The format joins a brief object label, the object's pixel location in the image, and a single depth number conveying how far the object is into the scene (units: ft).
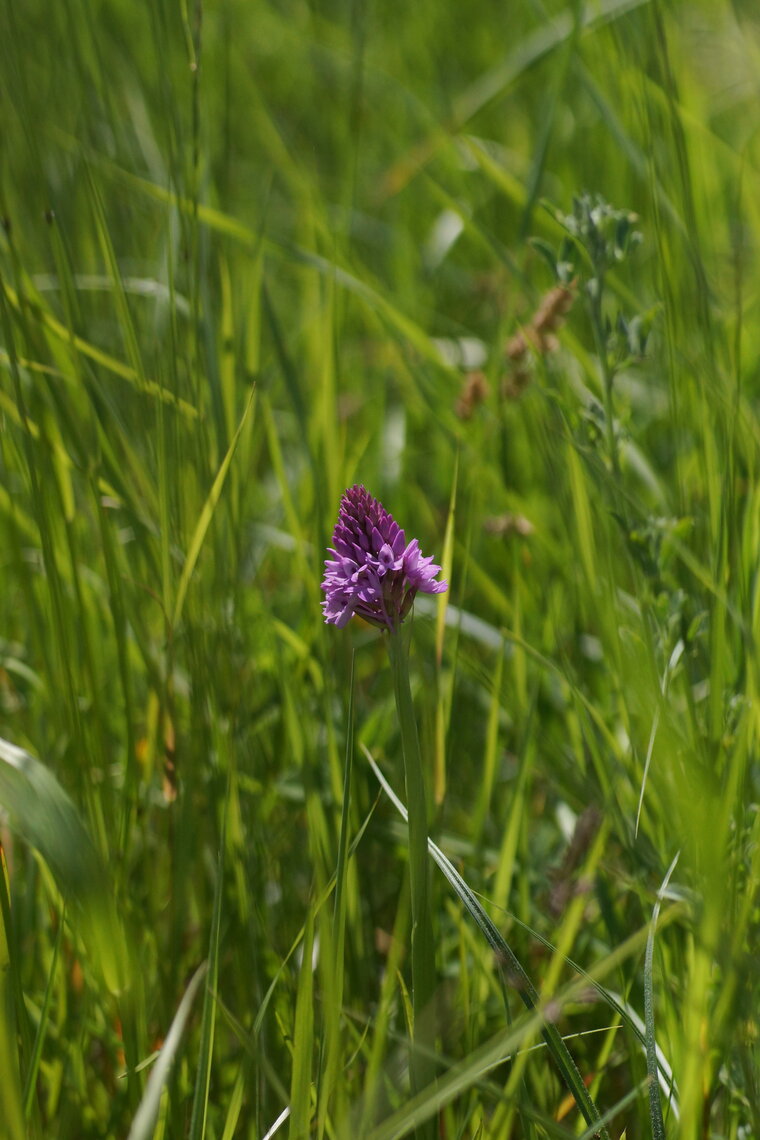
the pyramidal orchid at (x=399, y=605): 6.86
